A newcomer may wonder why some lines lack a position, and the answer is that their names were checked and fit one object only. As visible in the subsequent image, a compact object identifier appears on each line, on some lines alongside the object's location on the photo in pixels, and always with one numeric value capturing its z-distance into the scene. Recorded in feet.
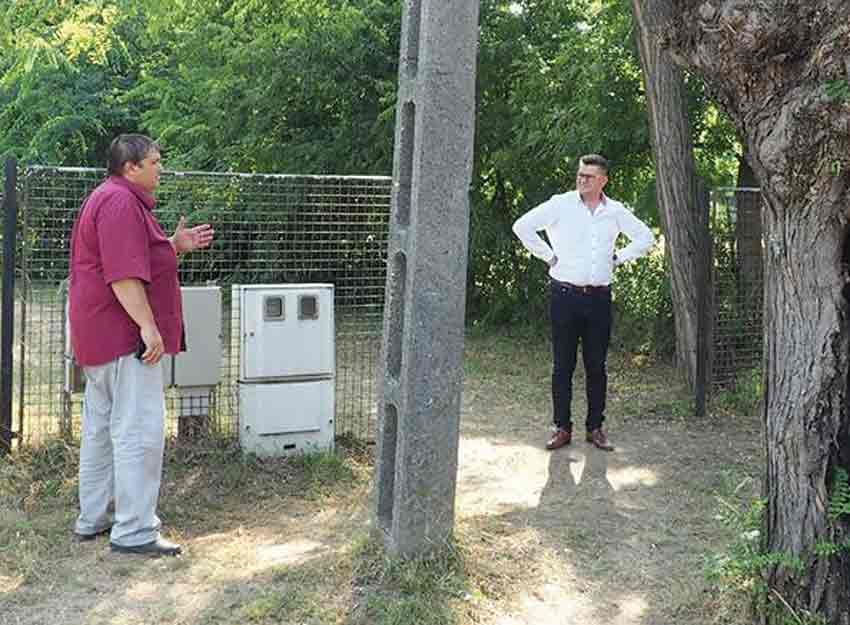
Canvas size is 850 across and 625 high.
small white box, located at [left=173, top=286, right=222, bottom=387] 22.84
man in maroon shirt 16.83
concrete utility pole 15.70
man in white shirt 23.79
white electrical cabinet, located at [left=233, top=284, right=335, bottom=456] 22.68
